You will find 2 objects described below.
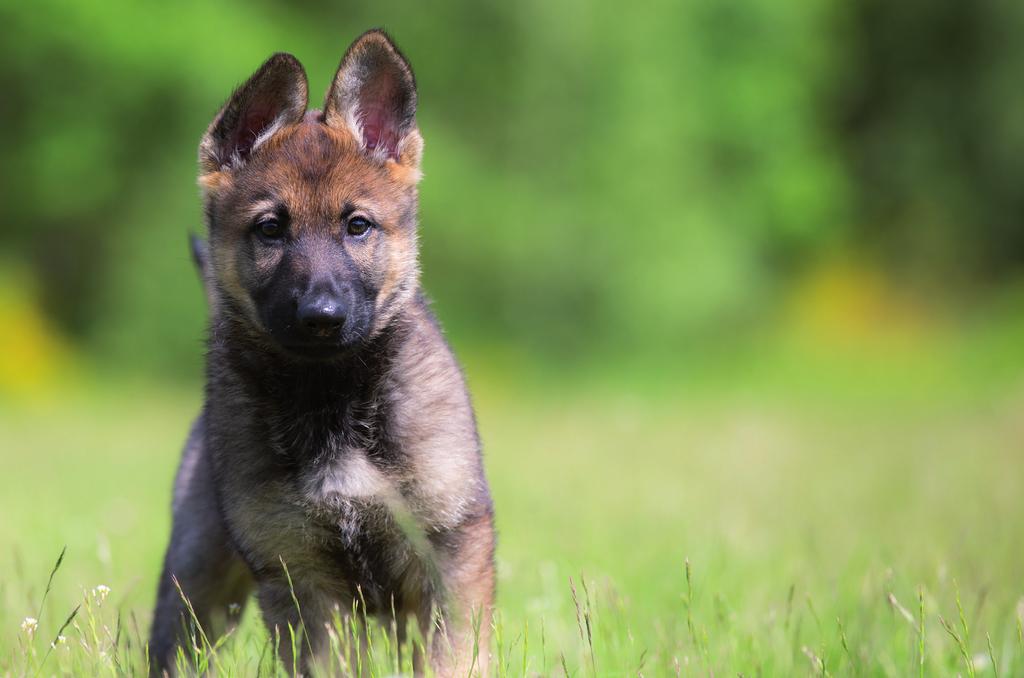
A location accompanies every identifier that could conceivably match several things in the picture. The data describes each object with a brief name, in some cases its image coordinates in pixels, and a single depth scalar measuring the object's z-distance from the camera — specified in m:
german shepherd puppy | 6.19
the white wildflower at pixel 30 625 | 5.53
